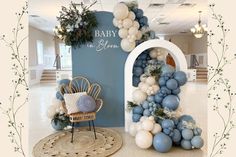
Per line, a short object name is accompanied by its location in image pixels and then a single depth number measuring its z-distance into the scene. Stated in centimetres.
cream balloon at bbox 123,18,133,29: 405
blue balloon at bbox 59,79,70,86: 430
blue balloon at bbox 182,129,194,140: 327
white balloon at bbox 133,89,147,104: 385
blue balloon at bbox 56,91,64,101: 431
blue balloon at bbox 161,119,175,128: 329
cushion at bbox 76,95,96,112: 361
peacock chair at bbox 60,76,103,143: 417
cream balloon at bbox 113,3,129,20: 398
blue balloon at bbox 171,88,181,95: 358
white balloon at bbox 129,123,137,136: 377
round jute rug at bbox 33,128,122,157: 317
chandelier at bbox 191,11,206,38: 1048
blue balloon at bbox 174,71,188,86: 352
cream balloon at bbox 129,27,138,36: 406
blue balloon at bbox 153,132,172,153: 314
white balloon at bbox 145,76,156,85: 377
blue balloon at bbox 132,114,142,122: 383
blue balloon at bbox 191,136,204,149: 321
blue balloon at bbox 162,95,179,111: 347
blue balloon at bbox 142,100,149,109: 372
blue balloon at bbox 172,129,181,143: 330
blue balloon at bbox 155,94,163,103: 362
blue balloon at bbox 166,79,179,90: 349
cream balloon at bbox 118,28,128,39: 413
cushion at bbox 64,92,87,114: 369
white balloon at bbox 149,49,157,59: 424
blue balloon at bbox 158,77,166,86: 360
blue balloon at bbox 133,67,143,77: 427
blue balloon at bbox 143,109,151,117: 364
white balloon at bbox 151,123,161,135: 333
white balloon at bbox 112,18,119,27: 417
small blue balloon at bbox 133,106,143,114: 382
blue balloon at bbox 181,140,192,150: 328
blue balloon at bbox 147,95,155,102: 372
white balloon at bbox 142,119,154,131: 334
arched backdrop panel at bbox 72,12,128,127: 444
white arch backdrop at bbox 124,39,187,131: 381
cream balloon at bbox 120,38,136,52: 417
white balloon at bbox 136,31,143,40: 414
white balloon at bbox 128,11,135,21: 409
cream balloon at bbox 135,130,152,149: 326
